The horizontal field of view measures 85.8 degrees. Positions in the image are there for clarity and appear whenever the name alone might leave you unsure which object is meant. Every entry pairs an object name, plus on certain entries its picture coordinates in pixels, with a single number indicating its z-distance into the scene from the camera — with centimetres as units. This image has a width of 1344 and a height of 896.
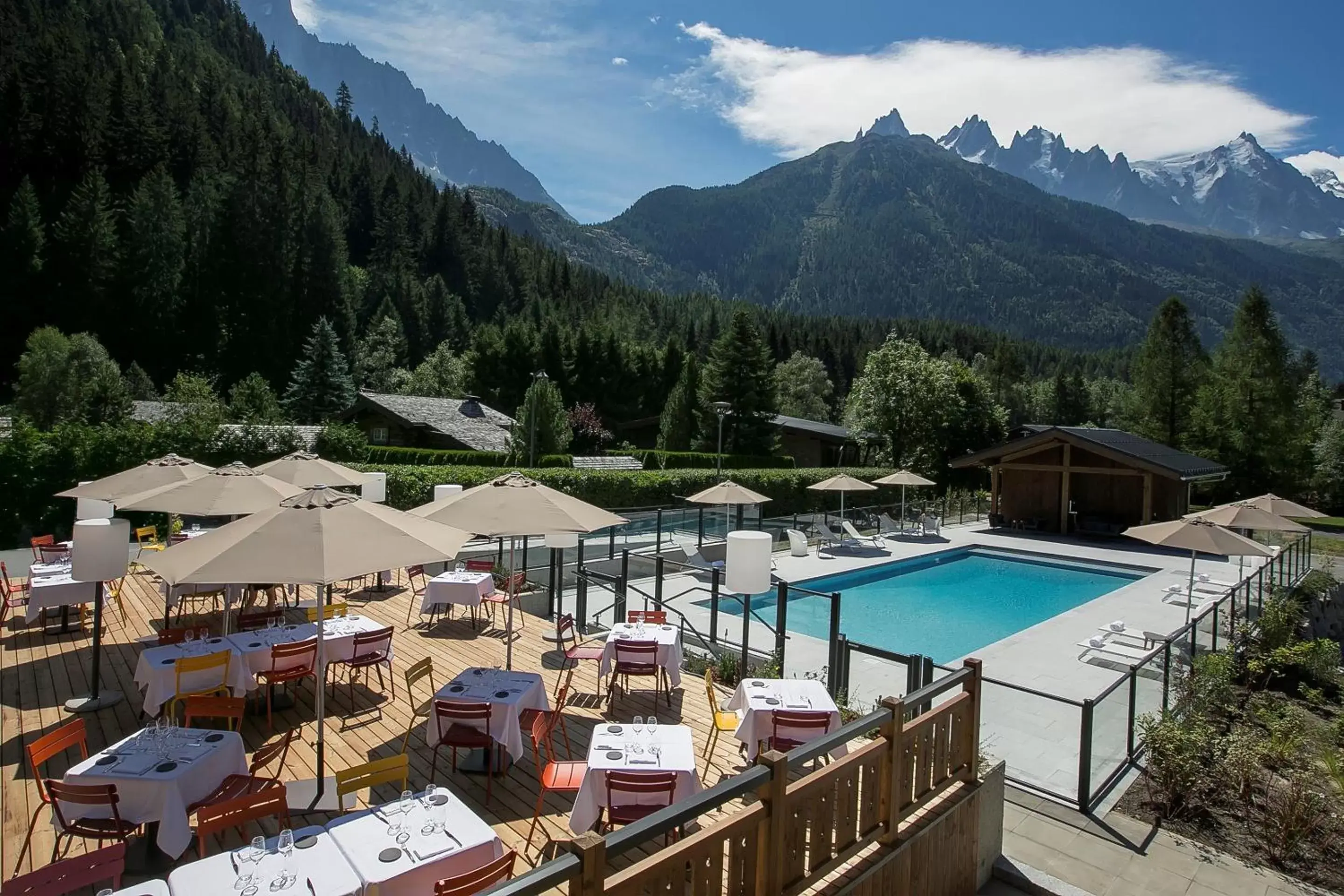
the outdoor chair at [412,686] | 654
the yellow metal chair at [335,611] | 901
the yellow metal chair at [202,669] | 629
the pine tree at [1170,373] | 4025
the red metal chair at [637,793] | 474
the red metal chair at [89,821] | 425
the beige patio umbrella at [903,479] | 2344
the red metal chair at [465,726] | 575
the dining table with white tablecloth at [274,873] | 340
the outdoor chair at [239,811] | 407
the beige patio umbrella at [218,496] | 772
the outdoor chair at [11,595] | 930
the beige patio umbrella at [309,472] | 1065
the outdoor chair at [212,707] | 556
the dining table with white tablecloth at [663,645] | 778
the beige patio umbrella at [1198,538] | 1145
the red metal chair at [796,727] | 601
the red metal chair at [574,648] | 821
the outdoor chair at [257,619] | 856
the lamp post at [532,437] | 2862
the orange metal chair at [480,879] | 348
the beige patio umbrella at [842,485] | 2188
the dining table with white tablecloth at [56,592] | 890
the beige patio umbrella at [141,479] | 905
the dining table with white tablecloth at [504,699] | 585
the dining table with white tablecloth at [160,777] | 449
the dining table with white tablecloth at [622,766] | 486
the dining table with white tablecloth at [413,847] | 360
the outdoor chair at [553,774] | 517
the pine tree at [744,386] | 4003
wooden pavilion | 2373
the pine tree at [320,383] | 4756
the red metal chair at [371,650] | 754
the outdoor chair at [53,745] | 452
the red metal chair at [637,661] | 767
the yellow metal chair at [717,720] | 647
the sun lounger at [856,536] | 2214
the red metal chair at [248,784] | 477
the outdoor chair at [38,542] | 1158
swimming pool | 1418
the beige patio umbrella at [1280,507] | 1583
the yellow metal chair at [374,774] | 451
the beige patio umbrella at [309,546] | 464
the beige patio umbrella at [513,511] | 678
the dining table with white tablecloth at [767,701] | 611
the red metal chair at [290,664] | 684
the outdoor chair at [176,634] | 755
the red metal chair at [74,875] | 349
